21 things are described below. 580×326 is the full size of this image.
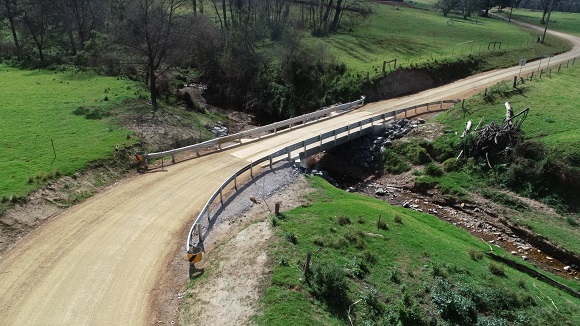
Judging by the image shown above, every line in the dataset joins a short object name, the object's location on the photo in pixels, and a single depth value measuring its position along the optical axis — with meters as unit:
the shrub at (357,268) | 20.45
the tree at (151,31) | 42.91
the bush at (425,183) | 35.78
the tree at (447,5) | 105.24
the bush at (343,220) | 24.89
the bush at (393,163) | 38.48
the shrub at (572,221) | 30.19
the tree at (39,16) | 67.69
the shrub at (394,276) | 20.67
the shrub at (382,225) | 25.00
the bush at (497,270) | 23.11
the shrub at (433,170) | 36.56
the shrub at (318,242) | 22.31
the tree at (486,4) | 109.36
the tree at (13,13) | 66.65
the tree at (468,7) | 104.12
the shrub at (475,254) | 24.61
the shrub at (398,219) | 26.03
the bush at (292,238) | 22.06
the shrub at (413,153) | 38.34
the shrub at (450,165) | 36.56
